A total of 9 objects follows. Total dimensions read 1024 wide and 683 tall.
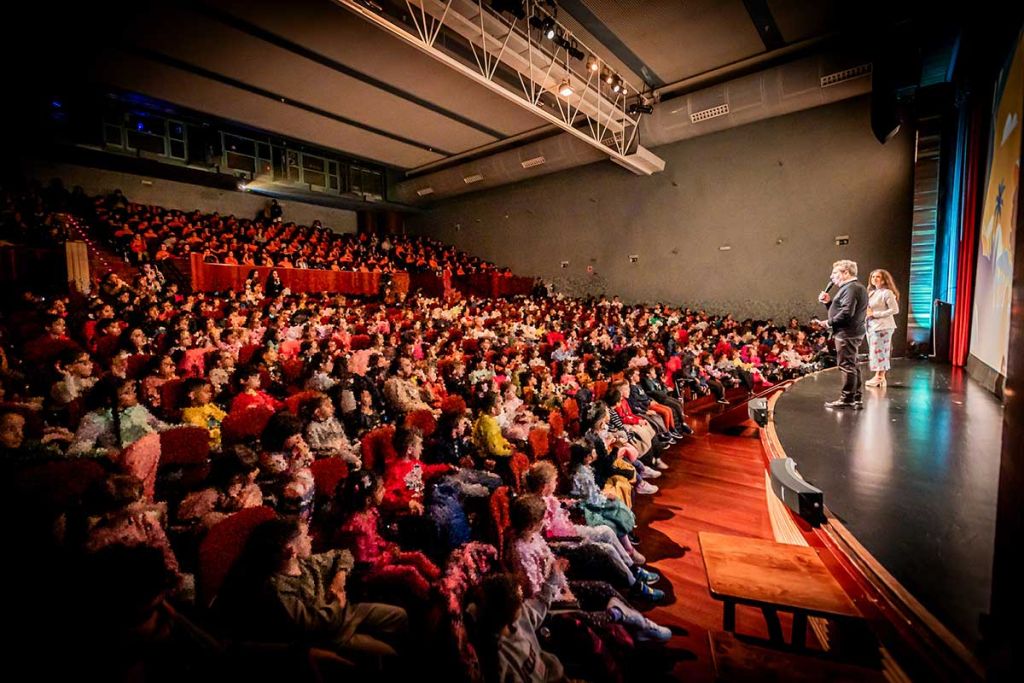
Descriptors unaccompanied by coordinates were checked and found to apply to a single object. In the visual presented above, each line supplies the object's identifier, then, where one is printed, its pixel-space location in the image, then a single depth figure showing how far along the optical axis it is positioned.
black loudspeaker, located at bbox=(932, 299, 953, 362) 4.21
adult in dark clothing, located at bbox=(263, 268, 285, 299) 6.08
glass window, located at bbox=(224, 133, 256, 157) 8.00
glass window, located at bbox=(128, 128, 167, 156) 7.02
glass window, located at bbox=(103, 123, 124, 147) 6.78
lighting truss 3.79
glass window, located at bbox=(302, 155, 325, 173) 9.01
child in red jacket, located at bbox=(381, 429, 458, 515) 1.71
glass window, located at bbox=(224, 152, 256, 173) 8.02
